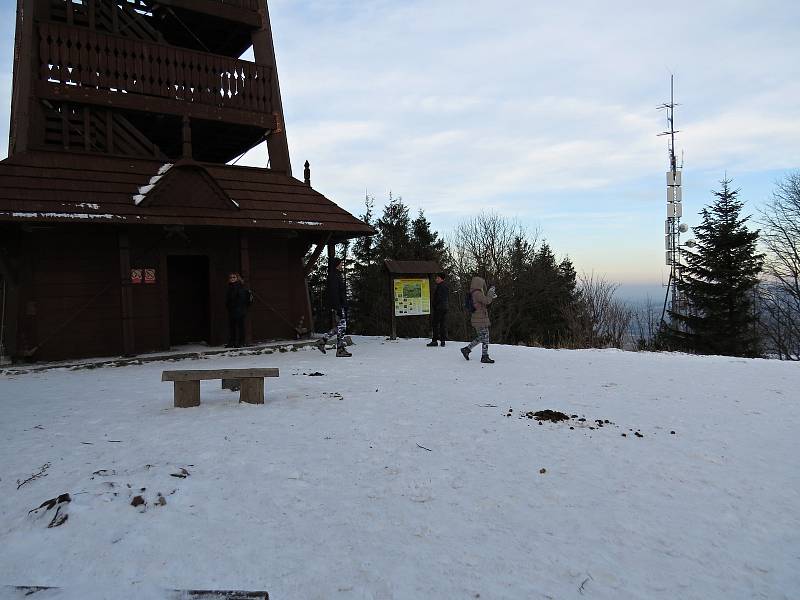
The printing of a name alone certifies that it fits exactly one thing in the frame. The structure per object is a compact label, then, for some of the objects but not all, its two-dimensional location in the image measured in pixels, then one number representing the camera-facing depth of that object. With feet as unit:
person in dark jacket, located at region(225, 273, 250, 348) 37.29
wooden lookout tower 32.83
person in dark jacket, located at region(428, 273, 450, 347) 43.52
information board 47.29
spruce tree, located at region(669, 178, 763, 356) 83.05
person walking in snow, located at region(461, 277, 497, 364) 33.35
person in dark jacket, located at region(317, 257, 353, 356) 36.42
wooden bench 19.81
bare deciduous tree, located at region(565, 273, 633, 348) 97.27
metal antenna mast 93.35
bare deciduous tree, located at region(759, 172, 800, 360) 106.32
